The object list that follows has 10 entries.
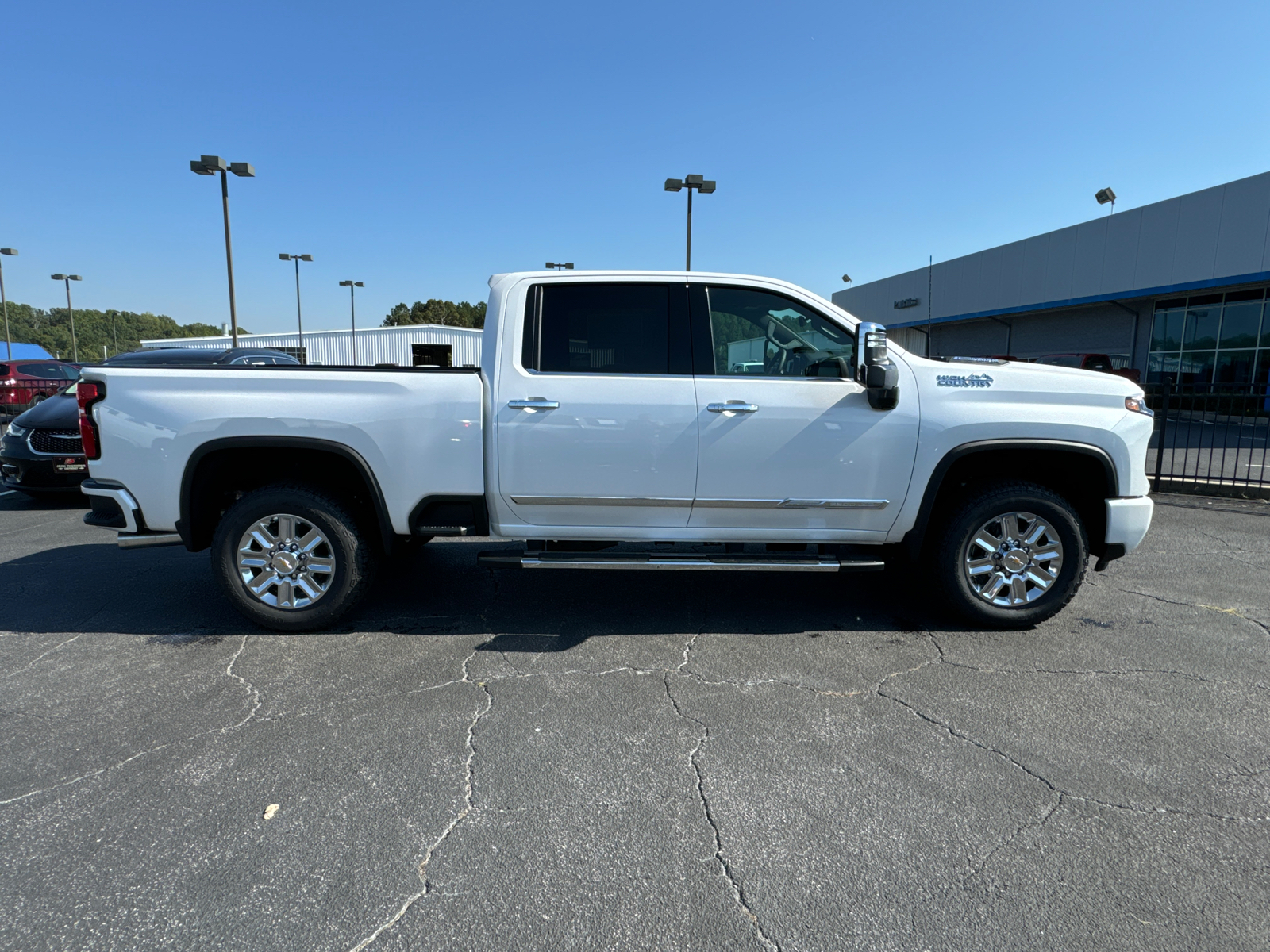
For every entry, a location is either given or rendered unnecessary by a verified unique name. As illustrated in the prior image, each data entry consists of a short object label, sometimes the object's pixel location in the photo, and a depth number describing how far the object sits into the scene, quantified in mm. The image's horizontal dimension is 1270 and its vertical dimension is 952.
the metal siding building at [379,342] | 54844
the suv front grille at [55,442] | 7840
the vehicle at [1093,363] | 18531
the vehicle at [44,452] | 7809
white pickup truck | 4078
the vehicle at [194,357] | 7830
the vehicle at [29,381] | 14297
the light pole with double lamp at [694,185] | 19125
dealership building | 19219
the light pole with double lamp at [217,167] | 18734
